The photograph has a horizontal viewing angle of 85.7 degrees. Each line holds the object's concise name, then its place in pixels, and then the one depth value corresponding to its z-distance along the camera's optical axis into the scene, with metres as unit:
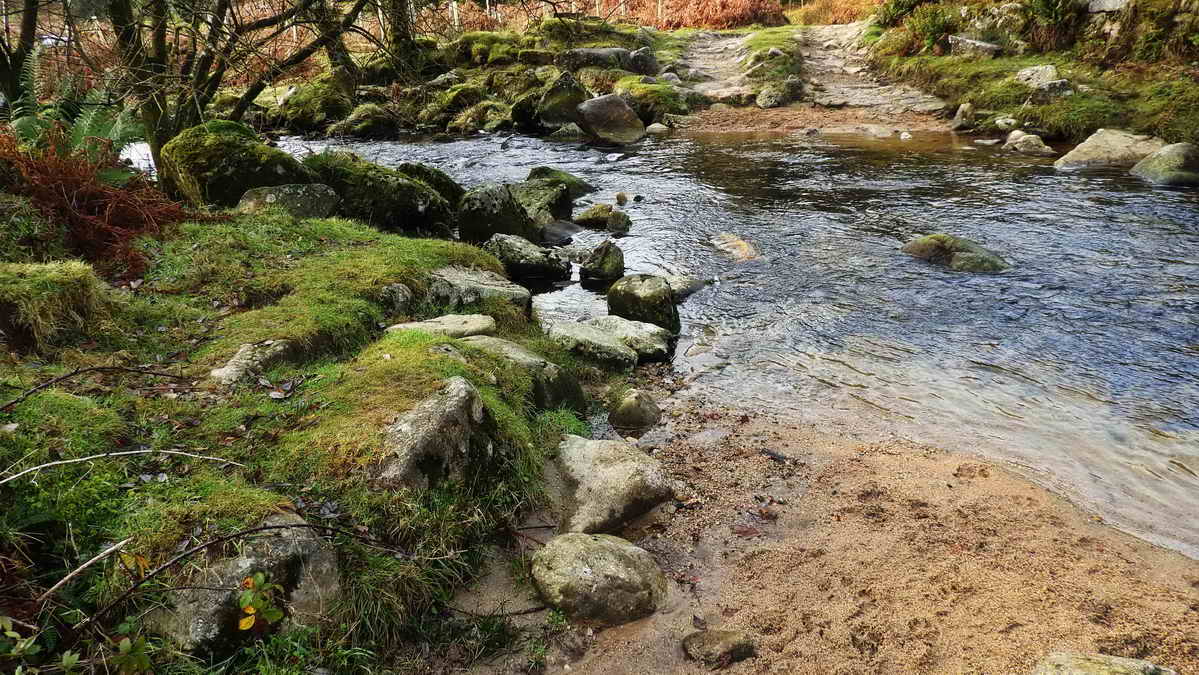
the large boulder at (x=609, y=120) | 22.97
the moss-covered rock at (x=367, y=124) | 25.36
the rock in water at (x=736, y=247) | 11.48
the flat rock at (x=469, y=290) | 7.78
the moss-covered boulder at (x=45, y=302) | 4.95
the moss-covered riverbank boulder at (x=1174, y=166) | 13.86
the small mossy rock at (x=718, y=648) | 3.82
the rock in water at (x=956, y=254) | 10.23
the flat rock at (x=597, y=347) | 7.78
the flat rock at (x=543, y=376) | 6.26
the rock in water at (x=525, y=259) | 10.46
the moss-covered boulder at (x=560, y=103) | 24.28
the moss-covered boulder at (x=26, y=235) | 5.98
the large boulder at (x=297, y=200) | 9.05
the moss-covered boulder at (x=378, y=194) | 10.44
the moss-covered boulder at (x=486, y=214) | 11.21
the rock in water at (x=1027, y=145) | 17.50
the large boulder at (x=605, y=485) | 4.95
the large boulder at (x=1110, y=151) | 15.66
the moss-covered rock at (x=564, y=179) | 15.15
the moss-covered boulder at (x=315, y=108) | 26.95
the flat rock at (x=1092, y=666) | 3.19
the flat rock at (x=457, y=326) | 6.46
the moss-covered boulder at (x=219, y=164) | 9.18
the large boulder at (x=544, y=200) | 13.41
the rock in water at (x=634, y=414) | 6.61
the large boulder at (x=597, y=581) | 4.05
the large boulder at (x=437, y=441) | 4.28
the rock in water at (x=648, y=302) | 8.80
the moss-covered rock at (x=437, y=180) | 12.13
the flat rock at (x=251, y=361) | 5.12
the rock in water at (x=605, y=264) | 10.66
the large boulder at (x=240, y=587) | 3.17
